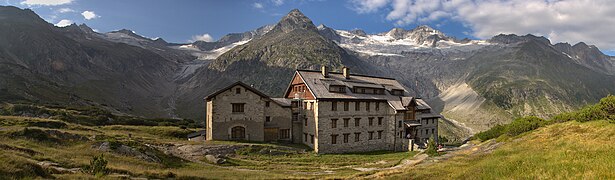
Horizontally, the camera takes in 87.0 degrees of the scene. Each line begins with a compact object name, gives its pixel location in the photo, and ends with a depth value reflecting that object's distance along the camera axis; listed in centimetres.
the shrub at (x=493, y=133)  4858
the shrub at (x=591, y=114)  3321
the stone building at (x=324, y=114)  4919
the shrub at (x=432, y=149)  3931
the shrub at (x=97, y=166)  1866
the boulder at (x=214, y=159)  3406
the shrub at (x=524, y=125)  4372
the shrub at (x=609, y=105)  3219
